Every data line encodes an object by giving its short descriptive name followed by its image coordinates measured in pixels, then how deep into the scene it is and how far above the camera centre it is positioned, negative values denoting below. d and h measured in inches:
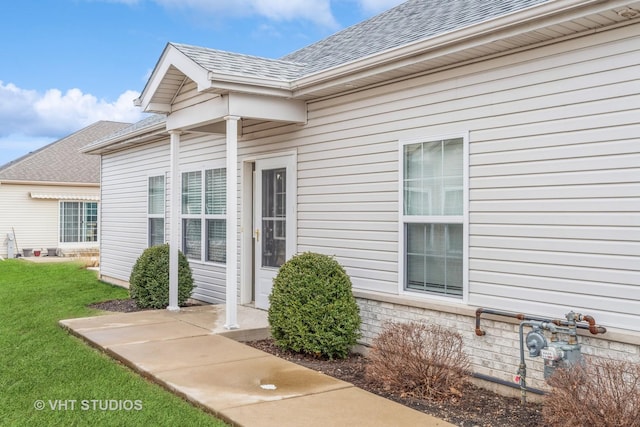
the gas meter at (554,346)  168.2 -38.0
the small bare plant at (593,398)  140.9 -45.4
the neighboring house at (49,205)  873.5 +14.1
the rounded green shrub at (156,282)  353.4 -41.3
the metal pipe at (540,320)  169.5 -32.7
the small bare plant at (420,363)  189.3 -49.1
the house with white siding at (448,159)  171.2 +21.9
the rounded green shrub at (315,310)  231.8 -38.3
